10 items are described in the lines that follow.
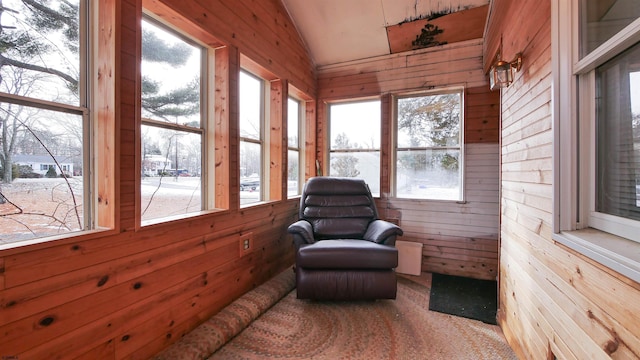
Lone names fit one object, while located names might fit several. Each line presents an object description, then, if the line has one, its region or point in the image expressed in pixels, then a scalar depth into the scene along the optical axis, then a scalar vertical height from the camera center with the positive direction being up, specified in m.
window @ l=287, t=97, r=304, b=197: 3.32 +0.39
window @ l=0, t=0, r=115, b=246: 1.09 +0.27
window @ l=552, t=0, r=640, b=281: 0.87 +0.19
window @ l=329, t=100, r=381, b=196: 3.49 +0.51
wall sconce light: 1.62 +0.70
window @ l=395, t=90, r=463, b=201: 3.08 +0.38
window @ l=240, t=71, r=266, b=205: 2.50 +0.40
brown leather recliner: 2.15 -0.71
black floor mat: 2.16 -1.10
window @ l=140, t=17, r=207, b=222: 1.63 +0.37
